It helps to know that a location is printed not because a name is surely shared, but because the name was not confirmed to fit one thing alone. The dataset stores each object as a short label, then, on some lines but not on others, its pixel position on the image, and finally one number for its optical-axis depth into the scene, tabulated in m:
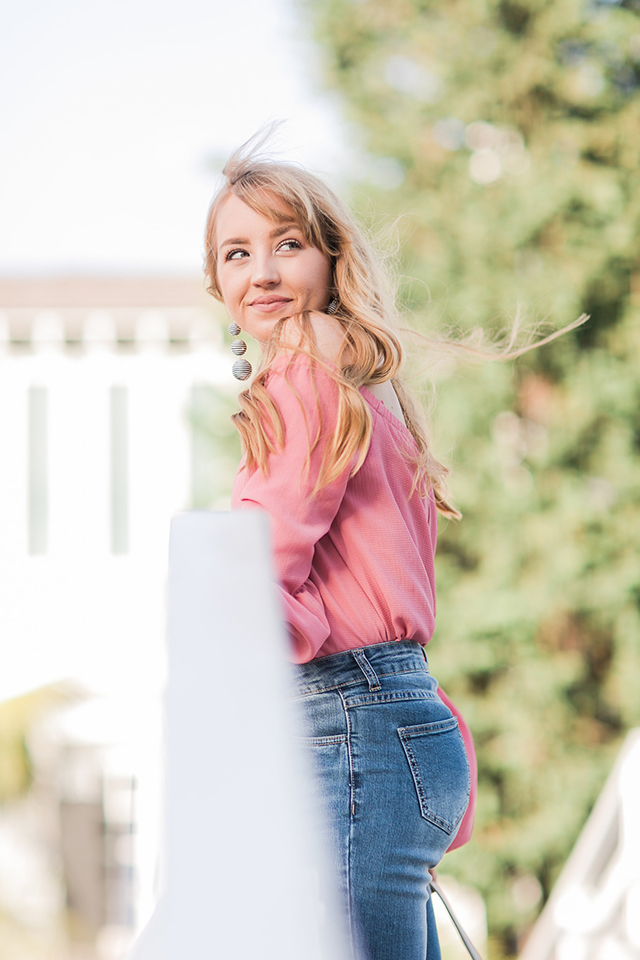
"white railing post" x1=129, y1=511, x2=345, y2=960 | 1.89
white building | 12.34
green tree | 8.79
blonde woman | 2.40
